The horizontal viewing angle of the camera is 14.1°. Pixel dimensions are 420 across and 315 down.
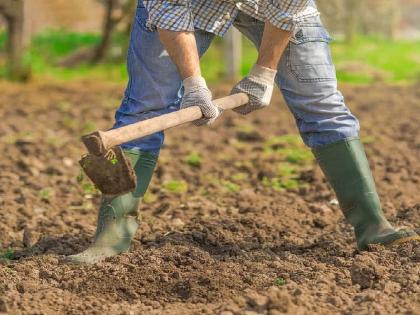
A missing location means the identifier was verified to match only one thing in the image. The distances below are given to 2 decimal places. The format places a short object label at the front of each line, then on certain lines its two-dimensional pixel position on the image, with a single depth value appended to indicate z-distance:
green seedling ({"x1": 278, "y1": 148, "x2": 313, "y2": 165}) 11.05
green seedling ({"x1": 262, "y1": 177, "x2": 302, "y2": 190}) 9.80
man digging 6.74
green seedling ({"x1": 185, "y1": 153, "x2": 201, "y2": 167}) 11.03
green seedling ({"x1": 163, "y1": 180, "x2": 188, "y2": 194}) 9.84
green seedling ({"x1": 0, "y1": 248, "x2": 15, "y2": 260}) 7.25
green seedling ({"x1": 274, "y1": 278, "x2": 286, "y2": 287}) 6.16
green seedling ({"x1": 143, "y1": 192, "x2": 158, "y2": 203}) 9.47
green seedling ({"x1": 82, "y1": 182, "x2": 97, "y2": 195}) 9.70
